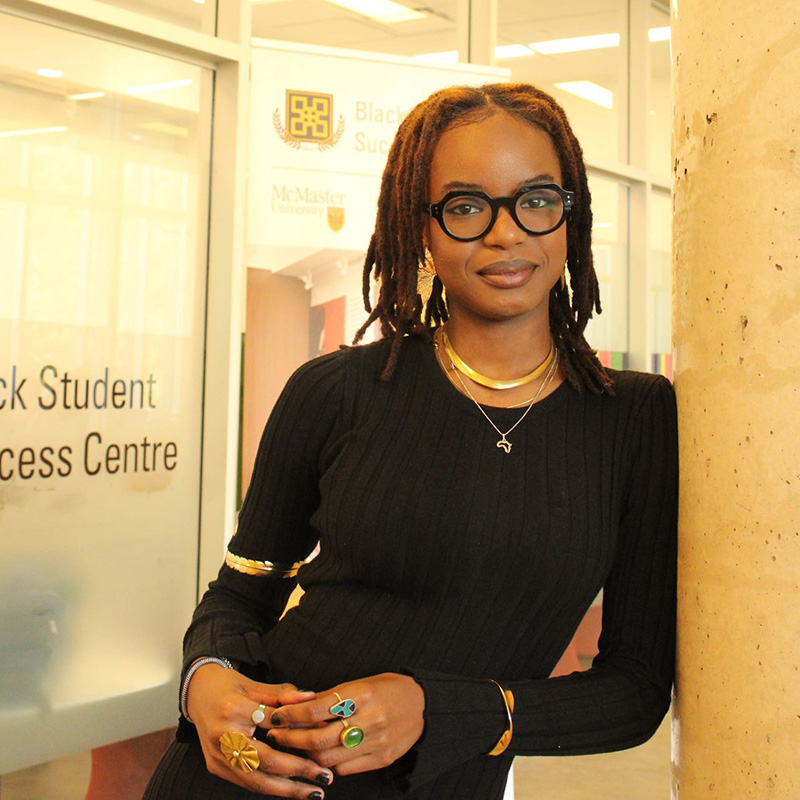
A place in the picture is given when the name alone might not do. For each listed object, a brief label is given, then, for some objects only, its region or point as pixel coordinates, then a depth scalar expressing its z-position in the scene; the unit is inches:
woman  51.5
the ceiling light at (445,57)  197.6
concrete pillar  41.9
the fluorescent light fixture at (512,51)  215.2
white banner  153.6
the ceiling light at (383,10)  184.4
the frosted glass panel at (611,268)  251.9
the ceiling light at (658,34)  260.7
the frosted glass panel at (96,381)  137.3
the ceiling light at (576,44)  223.9
